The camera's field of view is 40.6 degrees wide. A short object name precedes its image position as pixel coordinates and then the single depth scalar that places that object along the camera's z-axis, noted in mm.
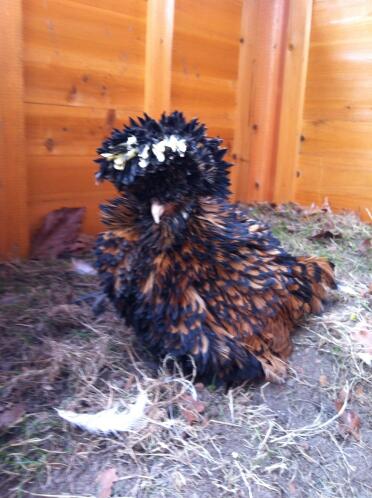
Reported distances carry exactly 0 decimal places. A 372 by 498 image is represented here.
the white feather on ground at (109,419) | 436
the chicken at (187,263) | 452
